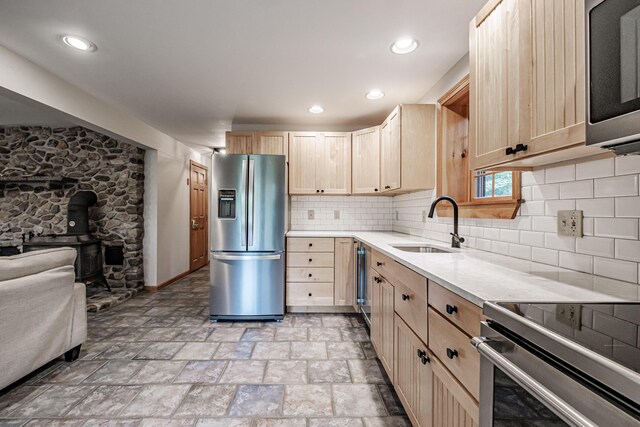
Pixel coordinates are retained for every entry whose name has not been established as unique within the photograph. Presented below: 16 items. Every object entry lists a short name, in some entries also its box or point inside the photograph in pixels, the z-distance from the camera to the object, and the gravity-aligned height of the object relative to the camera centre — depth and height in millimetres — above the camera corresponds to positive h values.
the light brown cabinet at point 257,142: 3564 +926
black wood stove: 3580 -352
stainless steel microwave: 657 +354
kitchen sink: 2234 -273
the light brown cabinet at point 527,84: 908 +508
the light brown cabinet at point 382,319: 1810 -746
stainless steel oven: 454 -318
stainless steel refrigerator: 3016 -228
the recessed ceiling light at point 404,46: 1987 +1234
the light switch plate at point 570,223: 1204 -32
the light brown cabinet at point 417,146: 2643 +656
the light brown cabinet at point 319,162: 3539 +670
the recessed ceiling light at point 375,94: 2812 +1246
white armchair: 1697 -658
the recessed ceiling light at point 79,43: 1962 +1229
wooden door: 5492 -47
